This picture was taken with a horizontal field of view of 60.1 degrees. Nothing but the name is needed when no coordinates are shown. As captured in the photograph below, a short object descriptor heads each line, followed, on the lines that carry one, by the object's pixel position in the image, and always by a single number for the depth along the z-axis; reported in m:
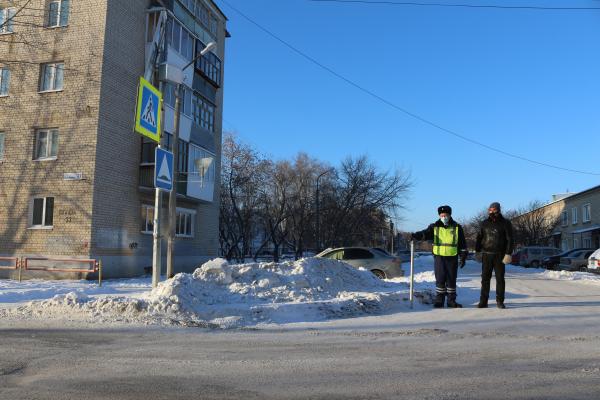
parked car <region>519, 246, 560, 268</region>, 38.66
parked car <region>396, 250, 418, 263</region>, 47.58
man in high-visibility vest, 9.71
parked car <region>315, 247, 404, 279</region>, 18.58
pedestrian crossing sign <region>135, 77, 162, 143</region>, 11.27
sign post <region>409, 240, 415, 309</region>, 9.64
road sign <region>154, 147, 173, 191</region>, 11.38
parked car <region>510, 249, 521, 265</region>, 41.49
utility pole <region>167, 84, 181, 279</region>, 14.83
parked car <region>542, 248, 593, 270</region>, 32.97
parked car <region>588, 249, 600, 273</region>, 21.42
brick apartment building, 19.83
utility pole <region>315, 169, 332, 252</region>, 39.31
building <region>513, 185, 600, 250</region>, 46.62
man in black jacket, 9.42
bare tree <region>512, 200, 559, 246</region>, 60.44
